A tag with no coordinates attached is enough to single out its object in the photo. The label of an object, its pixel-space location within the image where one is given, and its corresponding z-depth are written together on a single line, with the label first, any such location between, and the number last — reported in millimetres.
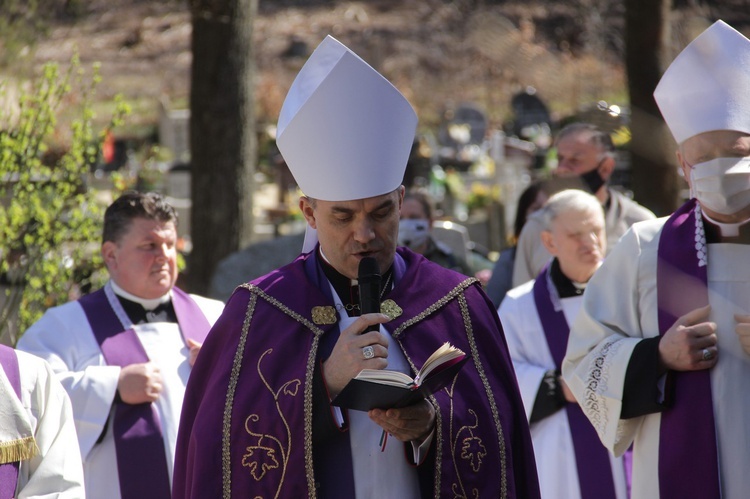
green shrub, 11930
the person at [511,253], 11703
